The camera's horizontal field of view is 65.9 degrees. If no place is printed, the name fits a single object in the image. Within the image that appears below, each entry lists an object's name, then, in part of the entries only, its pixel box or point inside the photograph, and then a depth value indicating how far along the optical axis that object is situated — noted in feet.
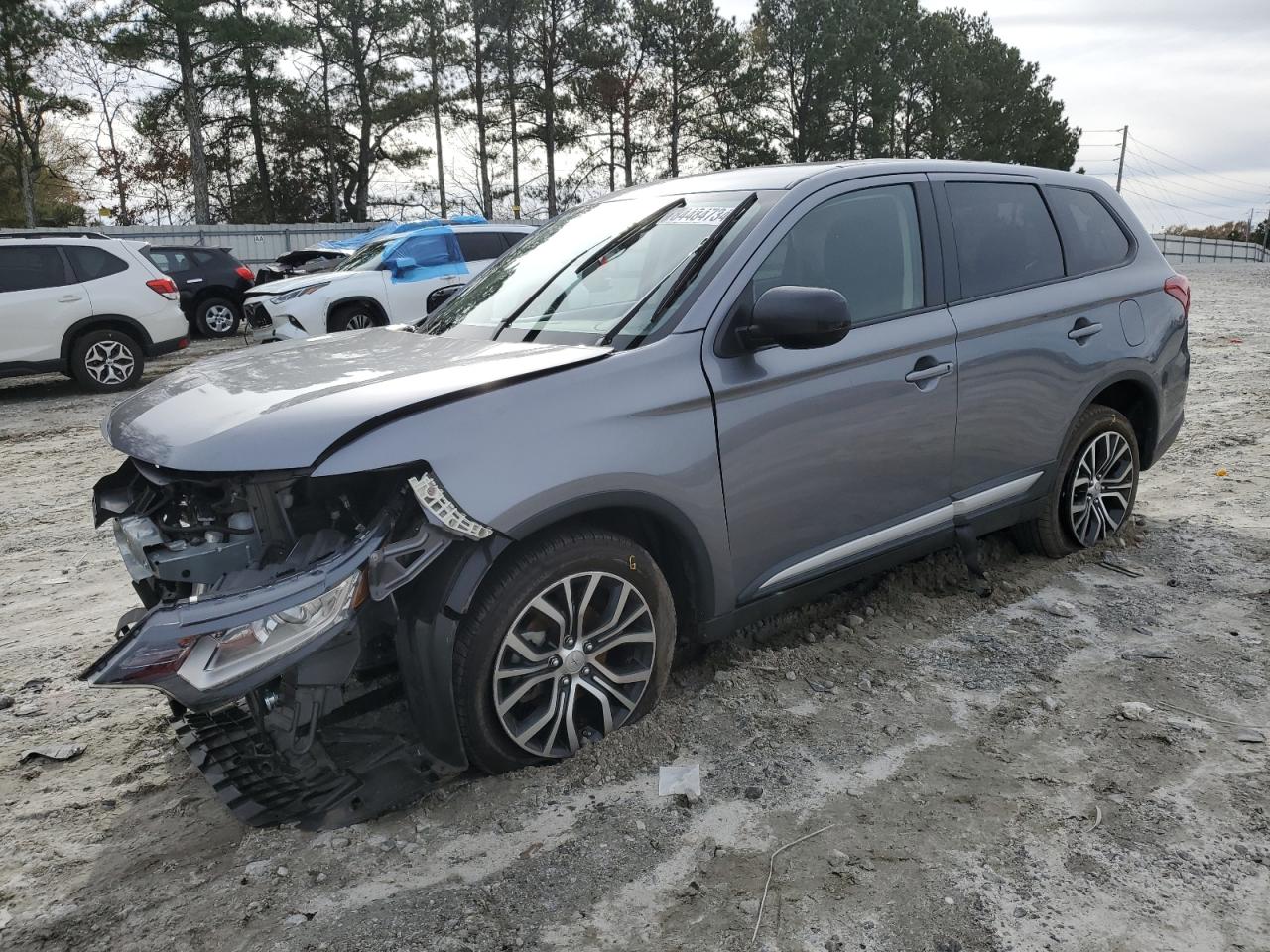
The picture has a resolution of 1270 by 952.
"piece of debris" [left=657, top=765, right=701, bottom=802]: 9.48
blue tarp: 47.75
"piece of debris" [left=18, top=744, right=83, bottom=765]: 10.81
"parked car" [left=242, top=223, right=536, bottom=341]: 39.88
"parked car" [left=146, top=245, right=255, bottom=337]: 54.95
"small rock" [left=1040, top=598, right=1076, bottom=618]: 13.49
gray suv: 8.55
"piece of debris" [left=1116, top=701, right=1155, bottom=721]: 10.71
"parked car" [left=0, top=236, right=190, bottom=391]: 35.04
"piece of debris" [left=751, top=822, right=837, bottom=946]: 7.75
